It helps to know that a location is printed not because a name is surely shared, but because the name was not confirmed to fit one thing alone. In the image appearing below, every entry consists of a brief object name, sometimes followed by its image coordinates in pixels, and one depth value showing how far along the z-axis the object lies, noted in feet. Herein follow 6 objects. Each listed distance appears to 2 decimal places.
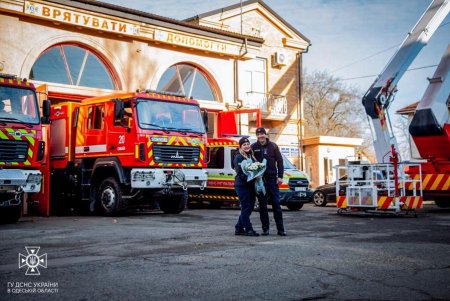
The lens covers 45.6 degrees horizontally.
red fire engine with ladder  45.34
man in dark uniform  30.40
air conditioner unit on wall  92.32
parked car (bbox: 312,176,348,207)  73.03
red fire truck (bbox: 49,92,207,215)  45.80
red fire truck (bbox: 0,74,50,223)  38.42
